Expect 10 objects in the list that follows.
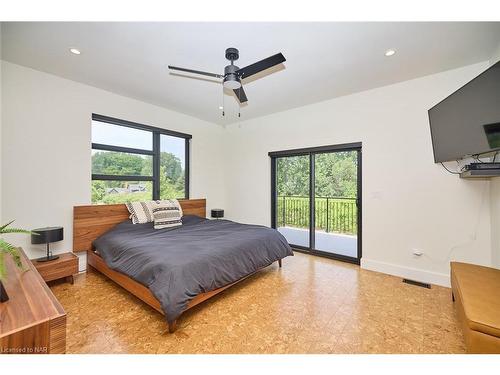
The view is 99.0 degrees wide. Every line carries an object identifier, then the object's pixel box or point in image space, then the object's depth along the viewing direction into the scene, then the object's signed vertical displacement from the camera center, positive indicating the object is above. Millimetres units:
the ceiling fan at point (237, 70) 1785 +1074
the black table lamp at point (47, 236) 2387 -509
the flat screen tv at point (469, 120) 1659 +630
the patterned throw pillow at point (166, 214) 3290 -371
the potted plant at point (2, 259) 1125 -372
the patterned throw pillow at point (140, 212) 3250 -330
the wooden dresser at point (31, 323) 967 -629
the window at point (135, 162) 3270 +501
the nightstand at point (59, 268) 2402 -886
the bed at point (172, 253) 1834 -679
